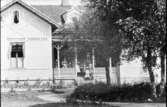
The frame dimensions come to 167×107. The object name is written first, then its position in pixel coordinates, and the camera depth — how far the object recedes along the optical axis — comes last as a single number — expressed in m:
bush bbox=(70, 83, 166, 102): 19.19
